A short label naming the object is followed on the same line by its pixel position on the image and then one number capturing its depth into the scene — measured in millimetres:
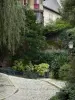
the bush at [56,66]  18435
